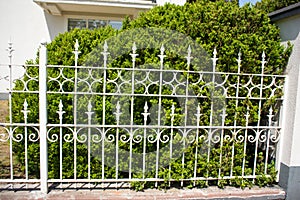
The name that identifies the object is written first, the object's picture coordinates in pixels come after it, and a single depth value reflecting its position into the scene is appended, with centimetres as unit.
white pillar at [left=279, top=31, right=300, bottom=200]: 327
